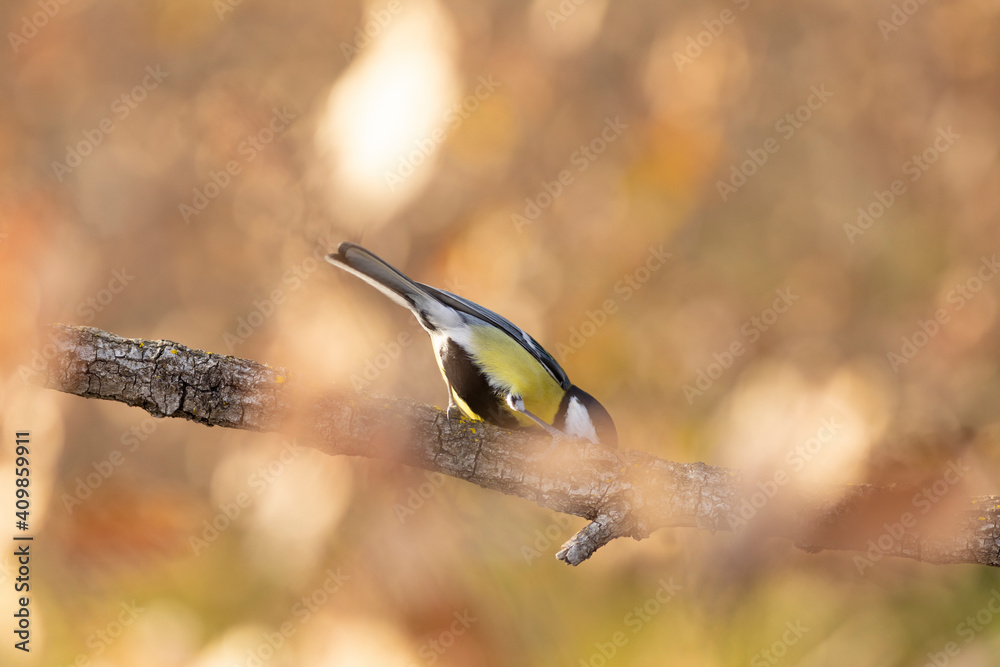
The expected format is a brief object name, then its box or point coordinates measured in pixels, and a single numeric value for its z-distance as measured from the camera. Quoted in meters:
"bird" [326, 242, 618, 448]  6.35
